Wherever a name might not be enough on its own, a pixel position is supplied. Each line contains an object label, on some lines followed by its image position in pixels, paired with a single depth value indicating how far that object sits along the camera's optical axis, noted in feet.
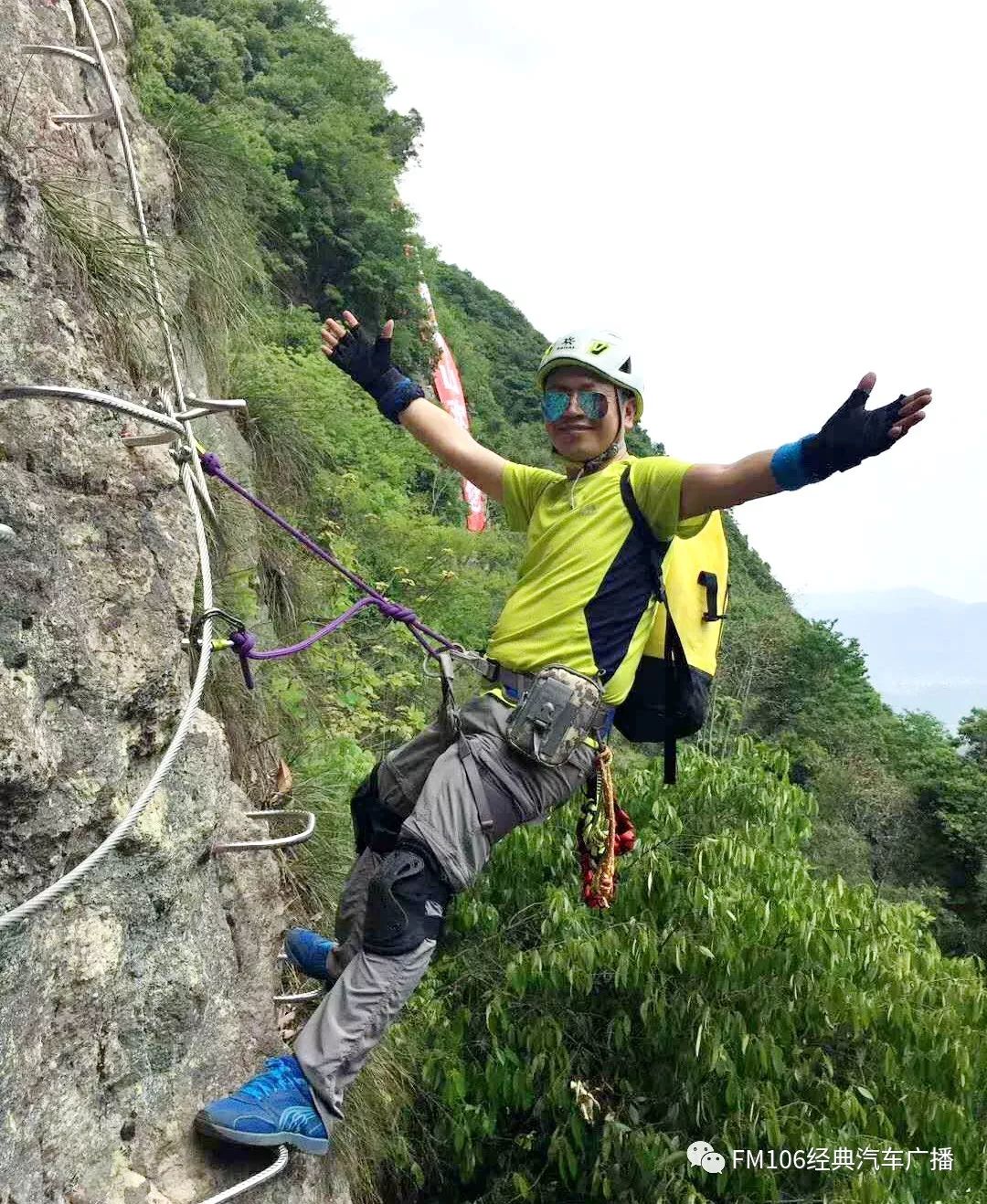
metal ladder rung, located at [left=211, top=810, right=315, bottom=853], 8.70
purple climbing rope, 7.59
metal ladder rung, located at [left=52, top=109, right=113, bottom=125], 8.83
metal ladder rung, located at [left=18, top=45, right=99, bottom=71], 7.98
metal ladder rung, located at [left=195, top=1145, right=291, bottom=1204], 6.90
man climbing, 7.29
